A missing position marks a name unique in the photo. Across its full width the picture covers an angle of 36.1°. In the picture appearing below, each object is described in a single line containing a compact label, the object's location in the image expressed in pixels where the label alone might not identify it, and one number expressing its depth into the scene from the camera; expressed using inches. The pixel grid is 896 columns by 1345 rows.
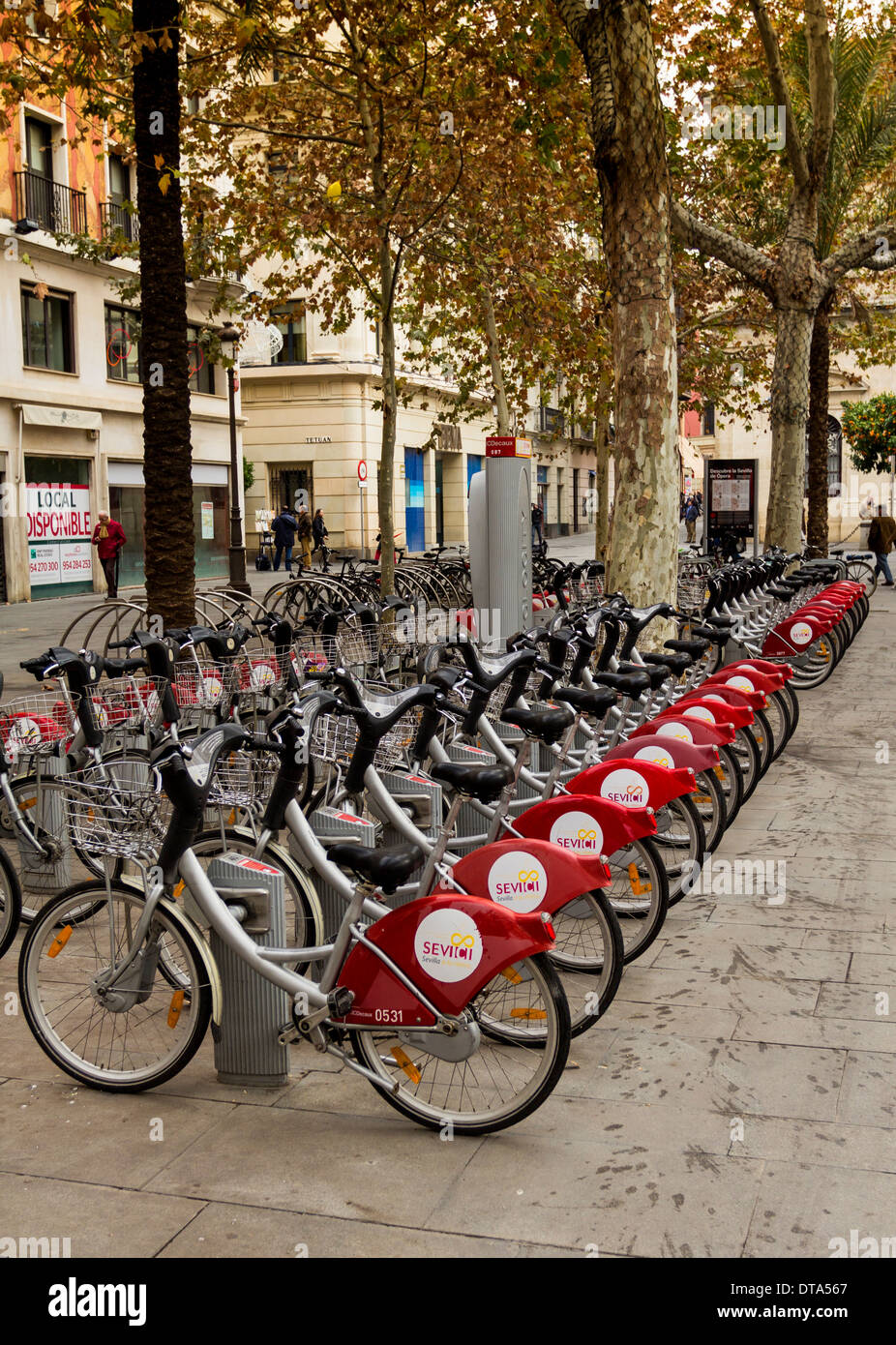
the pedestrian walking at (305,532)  1309.1
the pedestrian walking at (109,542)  951.6
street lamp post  913.5
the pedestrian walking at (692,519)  1929.4
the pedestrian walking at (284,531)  1266.0
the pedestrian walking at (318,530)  1369.3
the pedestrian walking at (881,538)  1079.0
